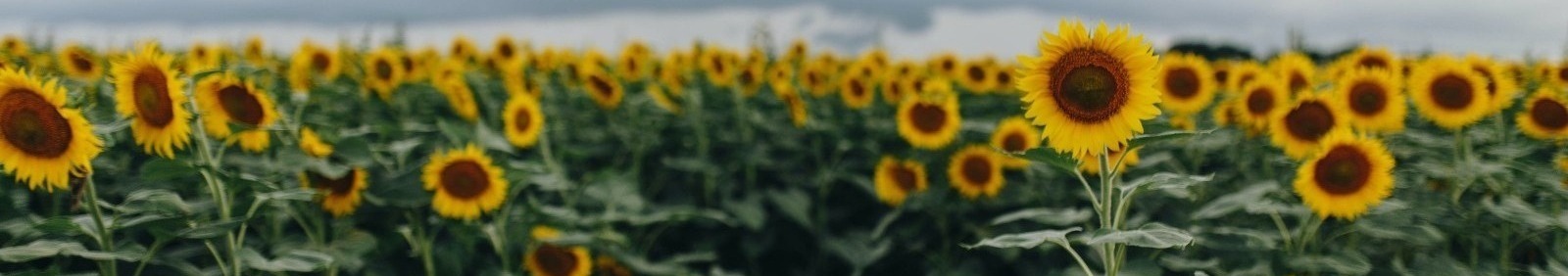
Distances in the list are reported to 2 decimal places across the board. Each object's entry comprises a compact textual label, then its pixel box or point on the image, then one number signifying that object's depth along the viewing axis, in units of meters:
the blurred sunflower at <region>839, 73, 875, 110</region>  5.95
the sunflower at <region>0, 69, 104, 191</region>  2.48
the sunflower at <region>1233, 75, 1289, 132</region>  4.24
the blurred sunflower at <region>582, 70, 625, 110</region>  5.49
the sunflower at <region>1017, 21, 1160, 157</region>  2.29
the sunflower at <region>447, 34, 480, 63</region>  7.52
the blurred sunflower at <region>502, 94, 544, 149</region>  4.53
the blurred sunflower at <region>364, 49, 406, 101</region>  5.63
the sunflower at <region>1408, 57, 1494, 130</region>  3.84
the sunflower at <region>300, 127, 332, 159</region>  3.53
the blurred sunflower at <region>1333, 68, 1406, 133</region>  3.82
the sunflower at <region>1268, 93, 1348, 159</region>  3.66
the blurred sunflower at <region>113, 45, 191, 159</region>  2.72
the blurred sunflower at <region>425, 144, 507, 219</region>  3.51
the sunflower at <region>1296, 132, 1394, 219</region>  3.12
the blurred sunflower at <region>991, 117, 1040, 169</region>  4.50
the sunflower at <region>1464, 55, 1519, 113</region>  3.91
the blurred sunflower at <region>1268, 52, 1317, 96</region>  4.86
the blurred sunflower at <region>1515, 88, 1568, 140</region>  3.85
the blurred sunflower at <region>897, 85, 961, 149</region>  4.80
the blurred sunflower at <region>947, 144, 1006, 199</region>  4.56
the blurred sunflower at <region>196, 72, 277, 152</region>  3.17
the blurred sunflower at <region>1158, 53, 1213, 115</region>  4.79
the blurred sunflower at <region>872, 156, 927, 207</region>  4.78
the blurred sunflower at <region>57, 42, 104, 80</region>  5.04
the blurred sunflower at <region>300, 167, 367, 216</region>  3.51
